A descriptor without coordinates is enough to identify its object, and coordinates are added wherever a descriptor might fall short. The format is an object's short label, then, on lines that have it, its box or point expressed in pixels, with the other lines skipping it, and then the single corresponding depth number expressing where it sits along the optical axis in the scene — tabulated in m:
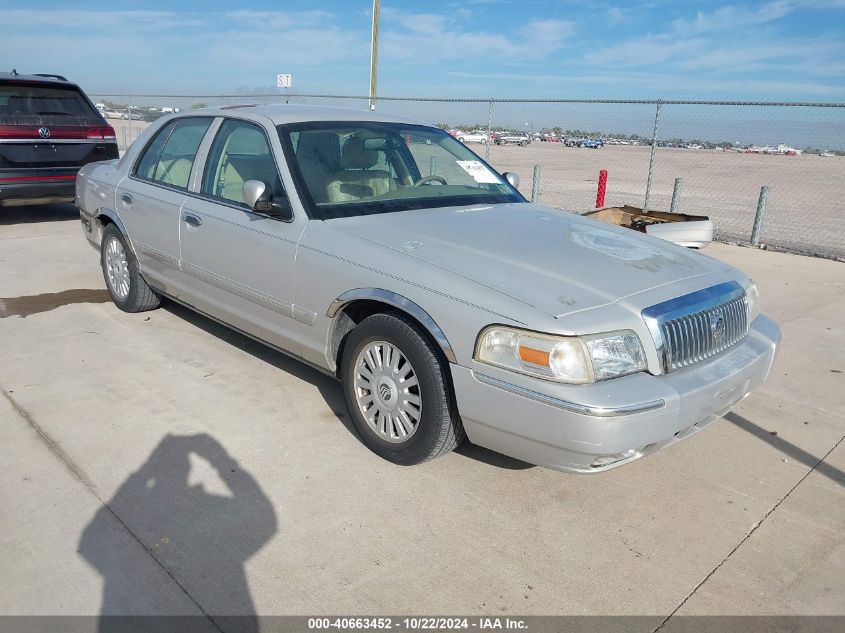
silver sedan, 2.81
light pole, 16.94
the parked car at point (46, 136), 8.62
